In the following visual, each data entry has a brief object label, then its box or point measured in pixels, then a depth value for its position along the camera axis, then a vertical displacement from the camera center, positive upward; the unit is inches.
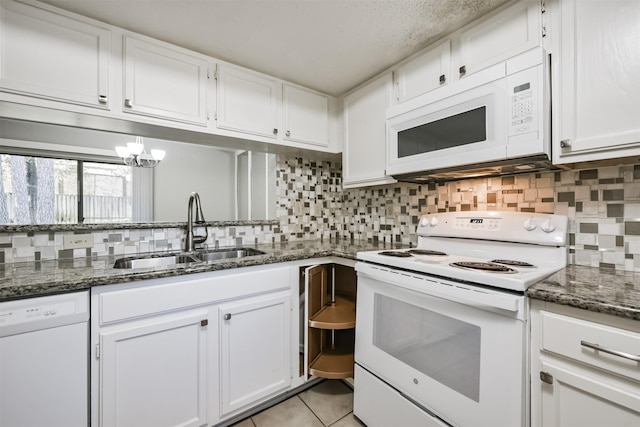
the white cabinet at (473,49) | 47.7 +32.8
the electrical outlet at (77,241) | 59.5 -5.9
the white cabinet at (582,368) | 29.6 -18.6
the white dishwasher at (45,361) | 37.3 -21.2
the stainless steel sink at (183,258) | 62.3 -11.1
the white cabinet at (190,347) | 44.6 -25.3
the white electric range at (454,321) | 36.9 -17.6
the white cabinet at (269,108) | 68.6 +29.1
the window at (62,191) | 57.2 +5.3
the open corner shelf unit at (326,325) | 66.8 -27.2
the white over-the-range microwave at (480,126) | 44.4 +16.7
